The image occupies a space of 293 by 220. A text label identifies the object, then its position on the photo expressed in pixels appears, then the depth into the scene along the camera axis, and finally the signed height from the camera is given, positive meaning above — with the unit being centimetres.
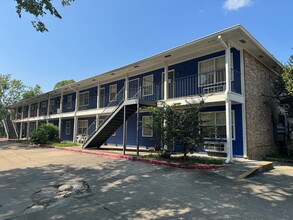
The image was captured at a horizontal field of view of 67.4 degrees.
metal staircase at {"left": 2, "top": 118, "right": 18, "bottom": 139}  3070 +14
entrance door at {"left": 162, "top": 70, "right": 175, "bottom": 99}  1394 +311
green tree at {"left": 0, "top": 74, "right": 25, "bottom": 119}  3494 +653
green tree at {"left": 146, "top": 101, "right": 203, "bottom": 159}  915 +26
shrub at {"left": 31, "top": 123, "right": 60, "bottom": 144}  1917 -34
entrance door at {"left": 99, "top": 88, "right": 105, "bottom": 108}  1938 +300
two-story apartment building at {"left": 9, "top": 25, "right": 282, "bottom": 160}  1059 +258
